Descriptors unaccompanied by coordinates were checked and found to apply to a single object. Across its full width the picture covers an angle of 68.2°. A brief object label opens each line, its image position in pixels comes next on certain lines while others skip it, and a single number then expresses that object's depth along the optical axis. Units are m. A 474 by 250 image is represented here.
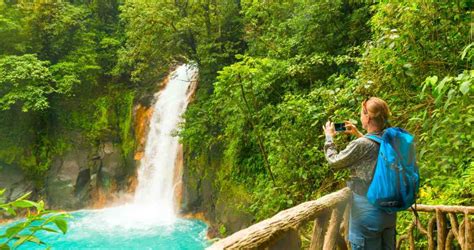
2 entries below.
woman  2.16
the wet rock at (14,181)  13.34
